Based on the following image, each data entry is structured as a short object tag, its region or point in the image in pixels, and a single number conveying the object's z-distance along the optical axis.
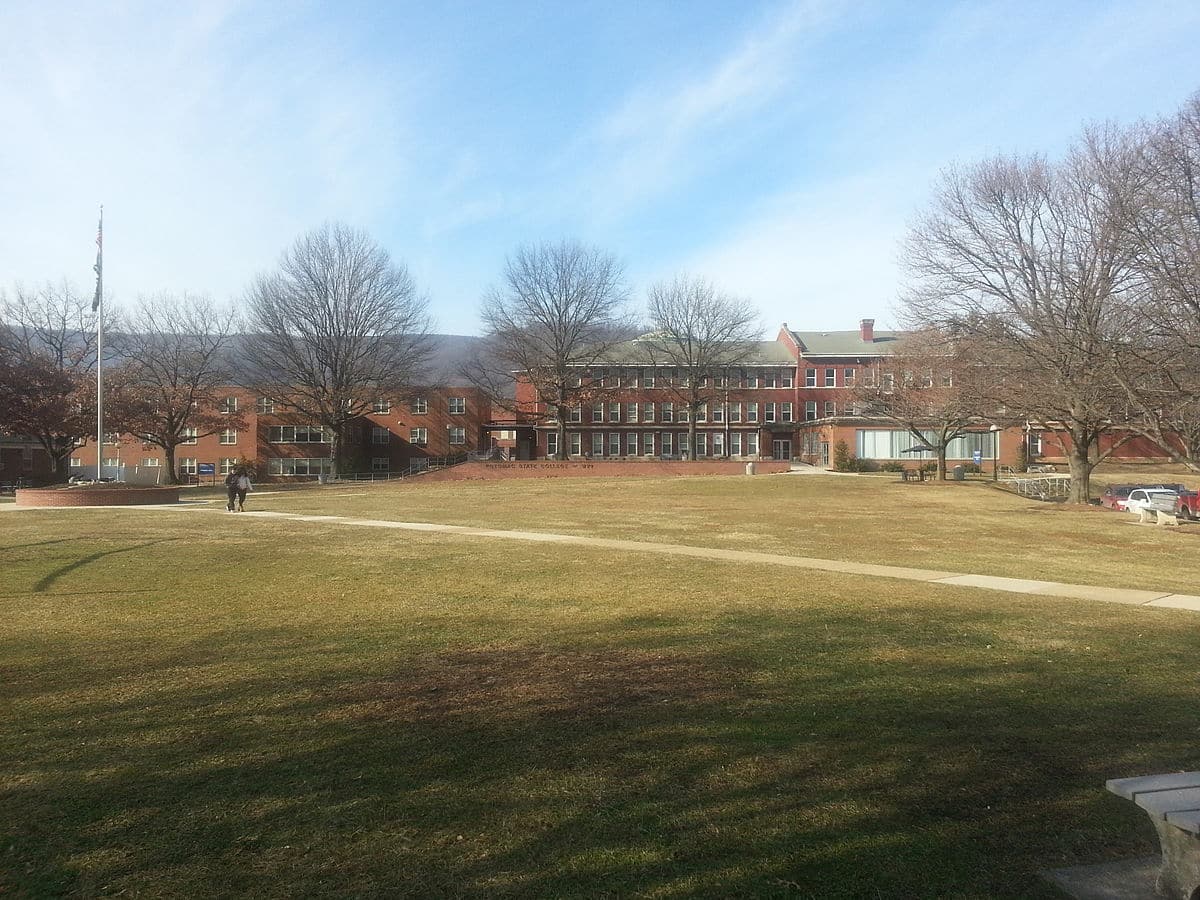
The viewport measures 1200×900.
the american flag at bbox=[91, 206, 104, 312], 32.47
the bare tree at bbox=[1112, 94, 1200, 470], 18.39
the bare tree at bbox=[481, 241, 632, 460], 62.56
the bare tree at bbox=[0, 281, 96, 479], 44.03
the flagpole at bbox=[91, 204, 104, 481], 32.34
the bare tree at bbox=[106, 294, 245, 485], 53.06
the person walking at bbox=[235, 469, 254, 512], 28.03
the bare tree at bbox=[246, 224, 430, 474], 57.62
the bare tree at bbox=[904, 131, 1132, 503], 24.05
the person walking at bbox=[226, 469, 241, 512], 28.03
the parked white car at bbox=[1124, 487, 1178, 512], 26.16
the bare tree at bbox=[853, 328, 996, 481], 33.03
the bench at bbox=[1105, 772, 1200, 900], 3.40
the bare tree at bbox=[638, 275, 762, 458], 69.12
